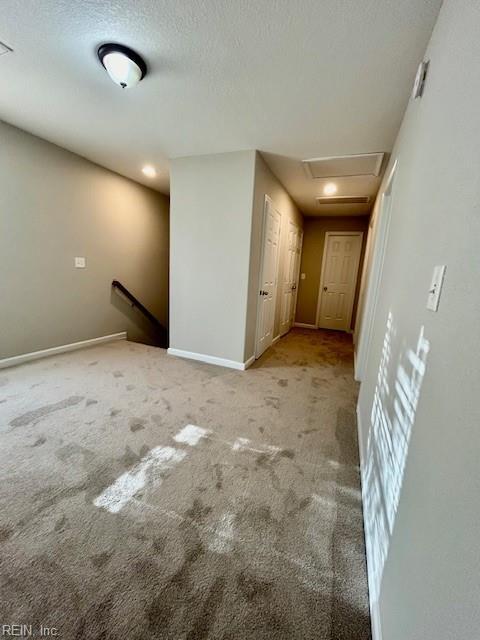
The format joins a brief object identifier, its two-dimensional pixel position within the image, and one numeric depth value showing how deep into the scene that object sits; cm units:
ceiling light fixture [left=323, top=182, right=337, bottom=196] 365
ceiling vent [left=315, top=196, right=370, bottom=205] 412
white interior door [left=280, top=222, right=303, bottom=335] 468
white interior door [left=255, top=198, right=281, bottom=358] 336
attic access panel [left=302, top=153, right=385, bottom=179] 282
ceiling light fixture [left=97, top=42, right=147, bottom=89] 159
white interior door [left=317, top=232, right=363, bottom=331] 545
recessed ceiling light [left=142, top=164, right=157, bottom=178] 350
